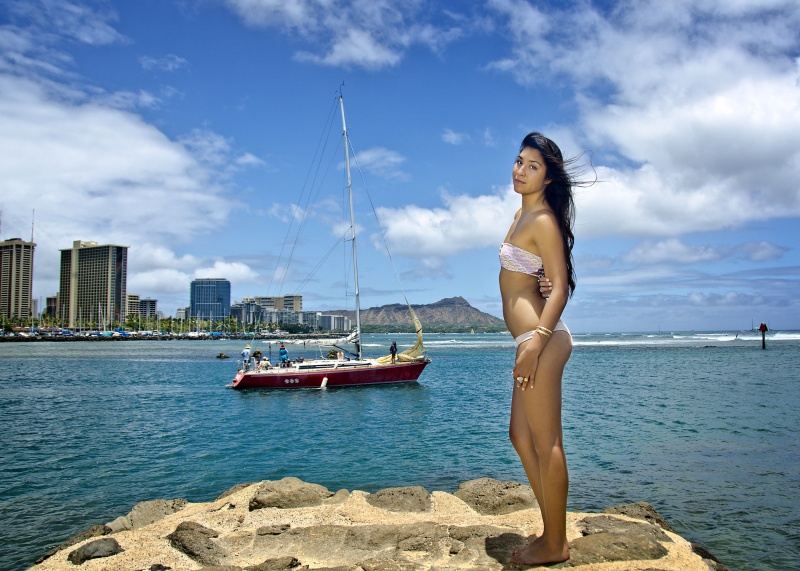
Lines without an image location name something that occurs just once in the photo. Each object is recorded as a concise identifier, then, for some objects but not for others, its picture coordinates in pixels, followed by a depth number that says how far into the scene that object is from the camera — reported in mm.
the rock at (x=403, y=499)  7961
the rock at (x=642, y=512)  7312
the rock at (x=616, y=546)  5045
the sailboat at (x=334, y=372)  32125
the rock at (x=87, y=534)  7591
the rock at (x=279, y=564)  5645
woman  4668
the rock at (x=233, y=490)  9321
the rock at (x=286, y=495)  7996
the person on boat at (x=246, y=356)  34872
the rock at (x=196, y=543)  6191
